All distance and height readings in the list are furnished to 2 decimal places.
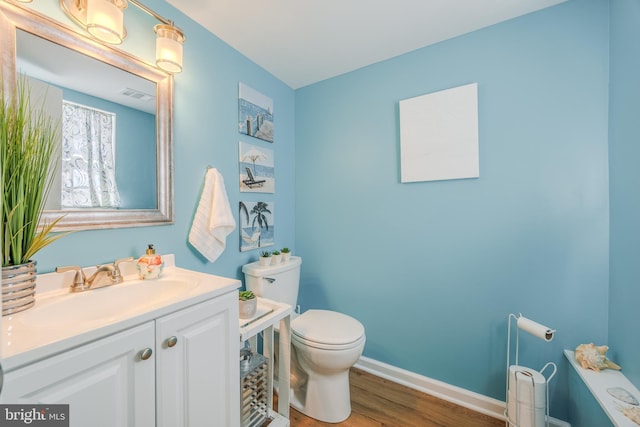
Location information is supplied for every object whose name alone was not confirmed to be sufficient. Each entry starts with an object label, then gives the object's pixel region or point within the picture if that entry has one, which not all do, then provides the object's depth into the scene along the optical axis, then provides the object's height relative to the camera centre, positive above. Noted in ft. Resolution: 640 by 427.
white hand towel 4.70 -0.14
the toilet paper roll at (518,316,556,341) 3.89 -1.82
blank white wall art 5.04 +1.55
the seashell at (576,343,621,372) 3.84 -2.21
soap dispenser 3.65 -0.75
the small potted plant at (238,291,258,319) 3.98 -1.44
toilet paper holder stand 3.98 -2.64
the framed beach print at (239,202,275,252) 5.72 -0.30
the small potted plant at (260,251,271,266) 5.58 -1.00
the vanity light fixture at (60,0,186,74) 3.23 +2.54
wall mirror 3.04 +1.60
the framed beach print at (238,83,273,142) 5.65 +2.26
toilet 4.60 -2.49
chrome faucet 3.18 -0.82
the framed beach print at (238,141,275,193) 5.70 +1.01
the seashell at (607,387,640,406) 3.27 -2.39
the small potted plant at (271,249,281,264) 5.83 -1.03
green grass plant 2.46 +0.33
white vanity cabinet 2.01 -1.51
